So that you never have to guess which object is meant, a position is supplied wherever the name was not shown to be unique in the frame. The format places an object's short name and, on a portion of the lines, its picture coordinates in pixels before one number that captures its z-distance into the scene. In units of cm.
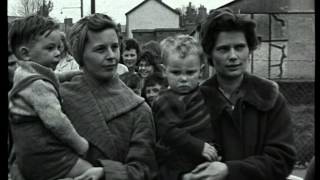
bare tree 3656
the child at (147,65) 669
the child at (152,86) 544
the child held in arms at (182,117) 300
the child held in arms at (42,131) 287
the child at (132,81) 506
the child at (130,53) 751
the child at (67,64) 641
